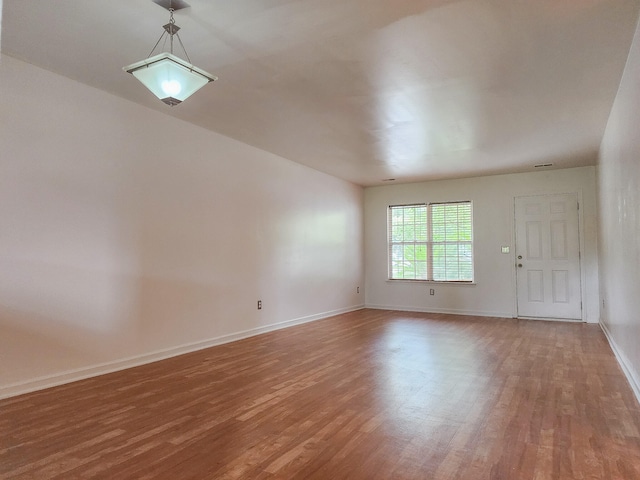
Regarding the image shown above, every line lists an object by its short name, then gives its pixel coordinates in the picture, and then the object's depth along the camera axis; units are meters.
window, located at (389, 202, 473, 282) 7.48
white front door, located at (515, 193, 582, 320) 6.59
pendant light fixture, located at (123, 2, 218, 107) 2.47
